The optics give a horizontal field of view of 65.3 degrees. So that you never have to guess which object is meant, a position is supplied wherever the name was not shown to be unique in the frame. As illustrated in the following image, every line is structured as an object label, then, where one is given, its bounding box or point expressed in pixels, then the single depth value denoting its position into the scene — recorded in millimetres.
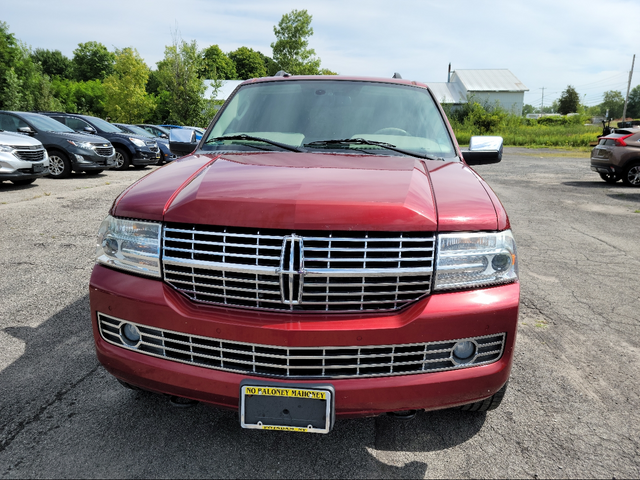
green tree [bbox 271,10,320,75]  56406
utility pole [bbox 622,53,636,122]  67675
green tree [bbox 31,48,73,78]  84438
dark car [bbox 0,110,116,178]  12356
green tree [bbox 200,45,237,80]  75938
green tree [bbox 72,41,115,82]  87125
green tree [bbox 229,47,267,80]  84900
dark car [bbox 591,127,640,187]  13773
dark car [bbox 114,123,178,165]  18141
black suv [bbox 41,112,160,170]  15695
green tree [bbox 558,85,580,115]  93812
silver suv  10219
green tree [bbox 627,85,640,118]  113212
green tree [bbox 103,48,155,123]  40438
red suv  2008
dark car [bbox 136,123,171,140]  21434
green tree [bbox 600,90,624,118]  135625
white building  70562
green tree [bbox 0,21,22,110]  40000
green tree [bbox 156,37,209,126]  35188
